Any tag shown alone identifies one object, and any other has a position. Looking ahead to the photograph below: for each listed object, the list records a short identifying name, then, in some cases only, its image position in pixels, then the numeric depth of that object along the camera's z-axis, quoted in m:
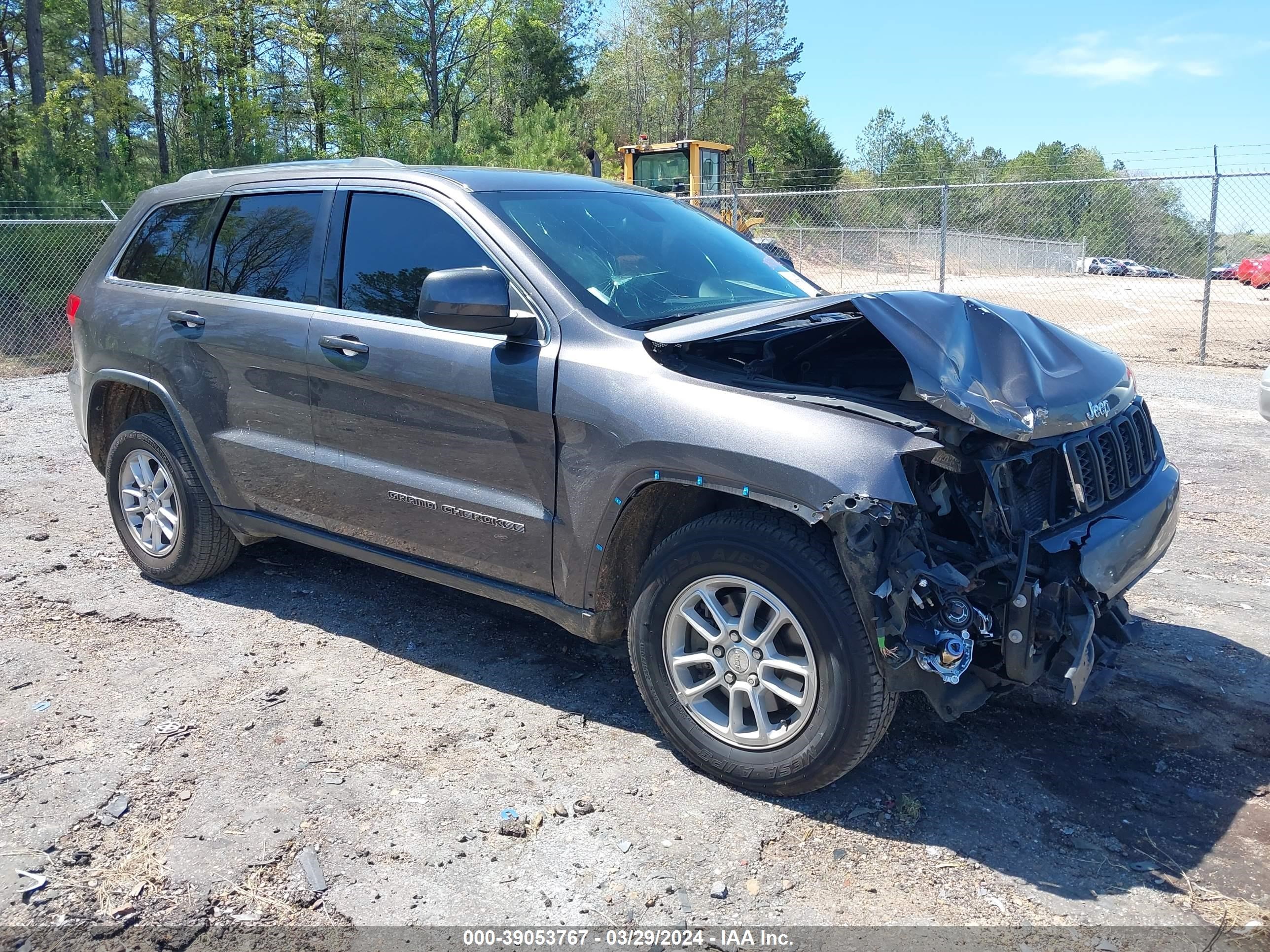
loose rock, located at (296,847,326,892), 2.75
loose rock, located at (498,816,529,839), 2.97
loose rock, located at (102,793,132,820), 3.10
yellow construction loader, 23.84
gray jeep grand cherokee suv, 2.82
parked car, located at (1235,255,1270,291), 21.95
